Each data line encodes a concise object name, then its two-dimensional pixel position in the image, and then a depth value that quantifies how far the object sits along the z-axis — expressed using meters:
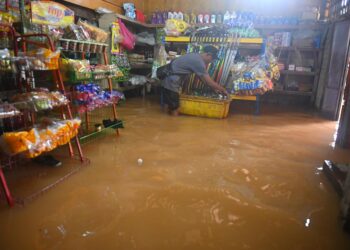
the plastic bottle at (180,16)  6.79
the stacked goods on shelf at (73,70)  2.79
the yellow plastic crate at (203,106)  4.52
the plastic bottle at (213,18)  6.72
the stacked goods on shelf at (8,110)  1.88
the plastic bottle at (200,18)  6.78
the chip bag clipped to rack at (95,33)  3.56
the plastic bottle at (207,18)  6.75
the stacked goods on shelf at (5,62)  2.11
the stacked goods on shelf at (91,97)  2.87
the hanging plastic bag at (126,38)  5.46
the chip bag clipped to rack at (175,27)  5.73
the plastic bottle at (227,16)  6.59
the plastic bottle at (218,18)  6.72
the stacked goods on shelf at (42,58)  2.19
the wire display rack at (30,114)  2.29
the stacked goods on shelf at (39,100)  2.09
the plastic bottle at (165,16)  6.89
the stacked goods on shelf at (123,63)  5.29
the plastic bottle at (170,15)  6.82
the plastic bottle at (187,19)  6.82
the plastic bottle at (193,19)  6.82
